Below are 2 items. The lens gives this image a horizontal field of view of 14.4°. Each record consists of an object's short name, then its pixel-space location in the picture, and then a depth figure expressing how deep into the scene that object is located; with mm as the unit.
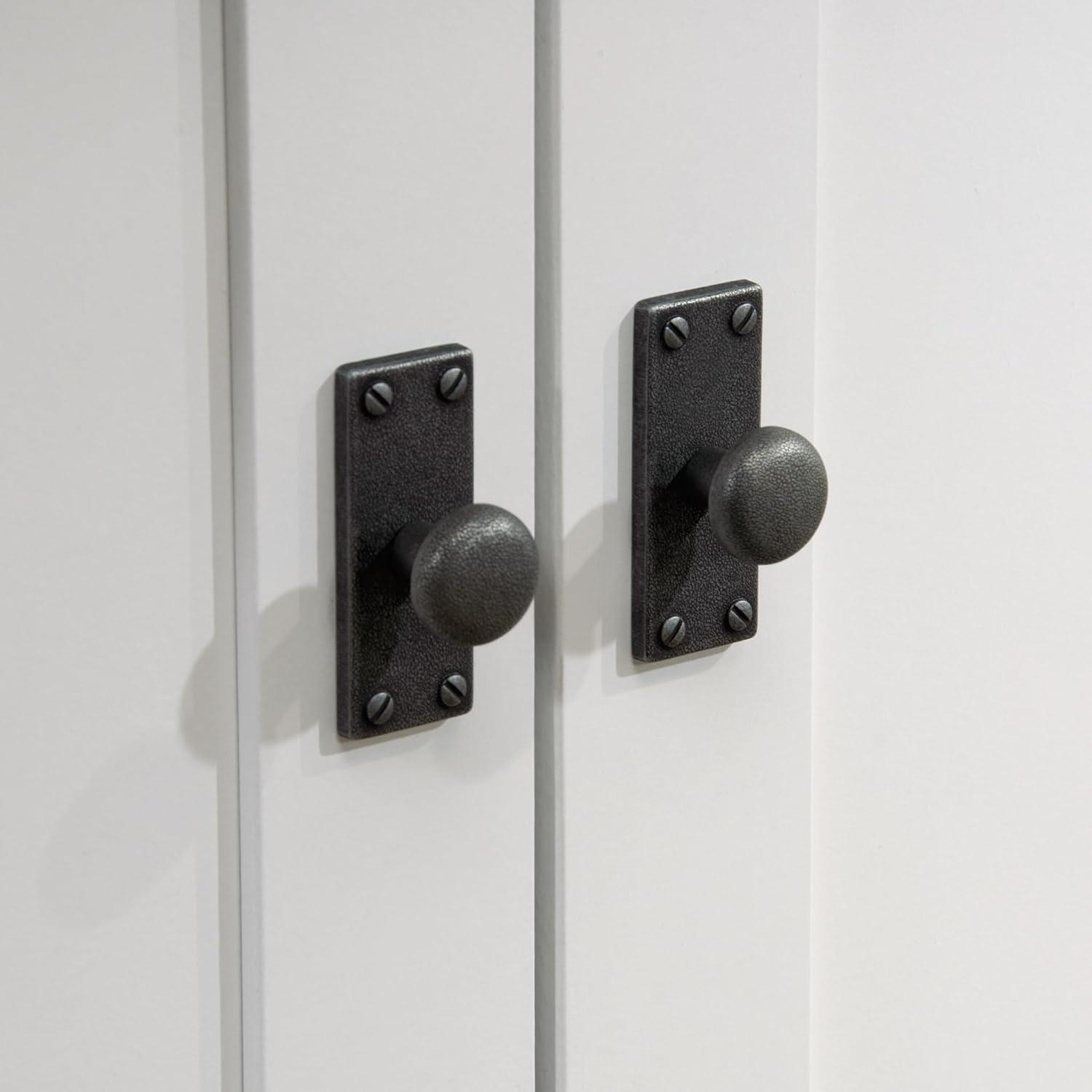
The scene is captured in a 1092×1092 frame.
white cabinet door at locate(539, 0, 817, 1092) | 1087
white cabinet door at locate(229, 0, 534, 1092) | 1044
